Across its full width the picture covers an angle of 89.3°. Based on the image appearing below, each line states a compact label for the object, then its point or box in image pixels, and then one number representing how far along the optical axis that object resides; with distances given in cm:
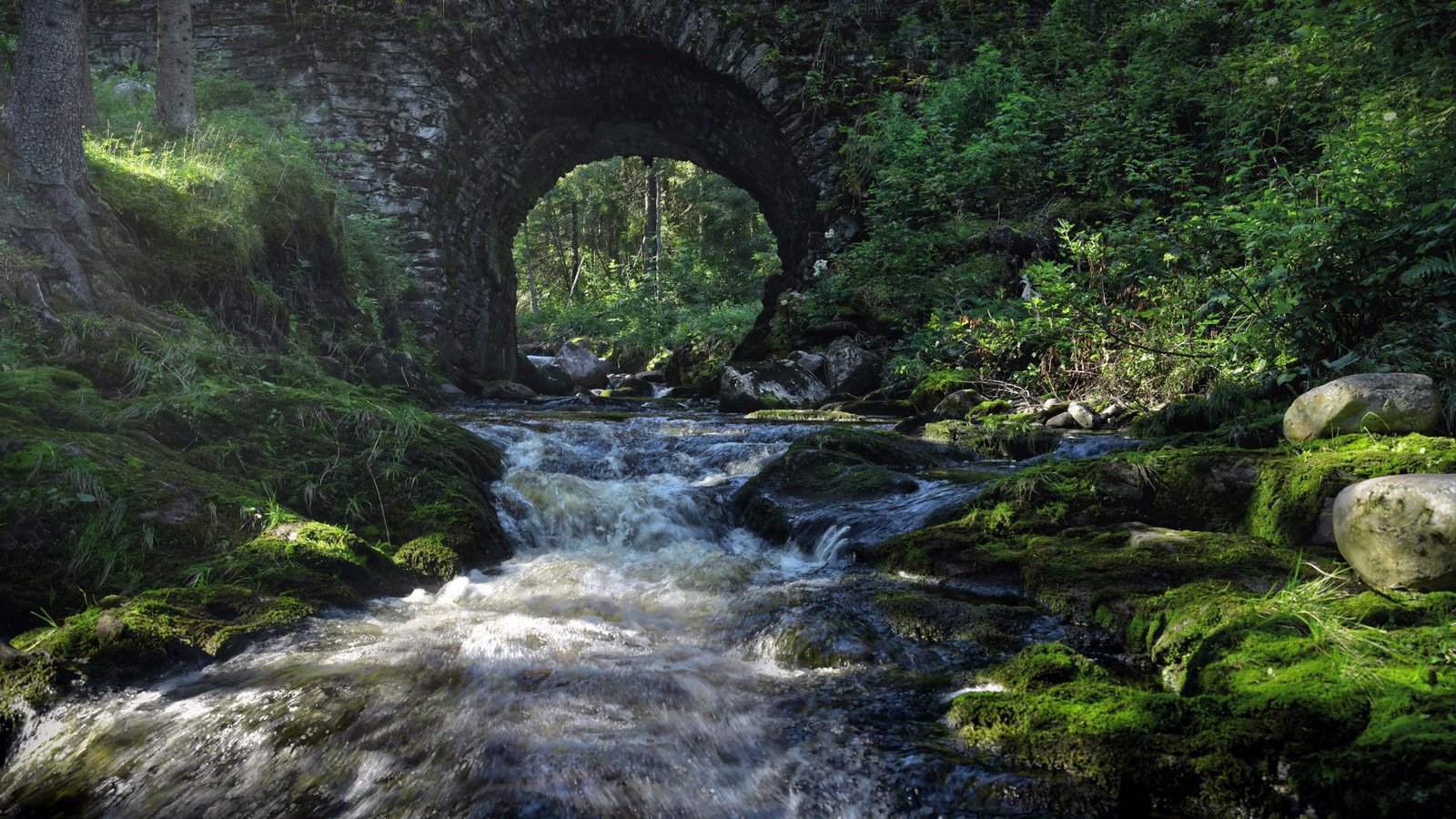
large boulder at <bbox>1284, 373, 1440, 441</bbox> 388
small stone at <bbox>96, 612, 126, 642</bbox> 278
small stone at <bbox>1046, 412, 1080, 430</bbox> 714
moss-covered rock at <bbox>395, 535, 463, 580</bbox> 415
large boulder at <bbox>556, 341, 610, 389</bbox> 1794
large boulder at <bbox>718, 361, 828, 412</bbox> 1052
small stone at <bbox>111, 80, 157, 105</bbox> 960
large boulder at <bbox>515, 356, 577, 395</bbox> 1684
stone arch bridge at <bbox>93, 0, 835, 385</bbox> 1264
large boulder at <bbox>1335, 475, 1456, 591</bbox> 252
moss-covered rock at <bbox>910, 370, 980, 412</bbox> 868
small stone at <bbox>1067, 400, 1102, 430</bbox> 698
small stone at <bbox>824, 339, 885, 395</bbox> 1078
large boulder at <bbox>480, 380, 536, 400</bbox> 1306
